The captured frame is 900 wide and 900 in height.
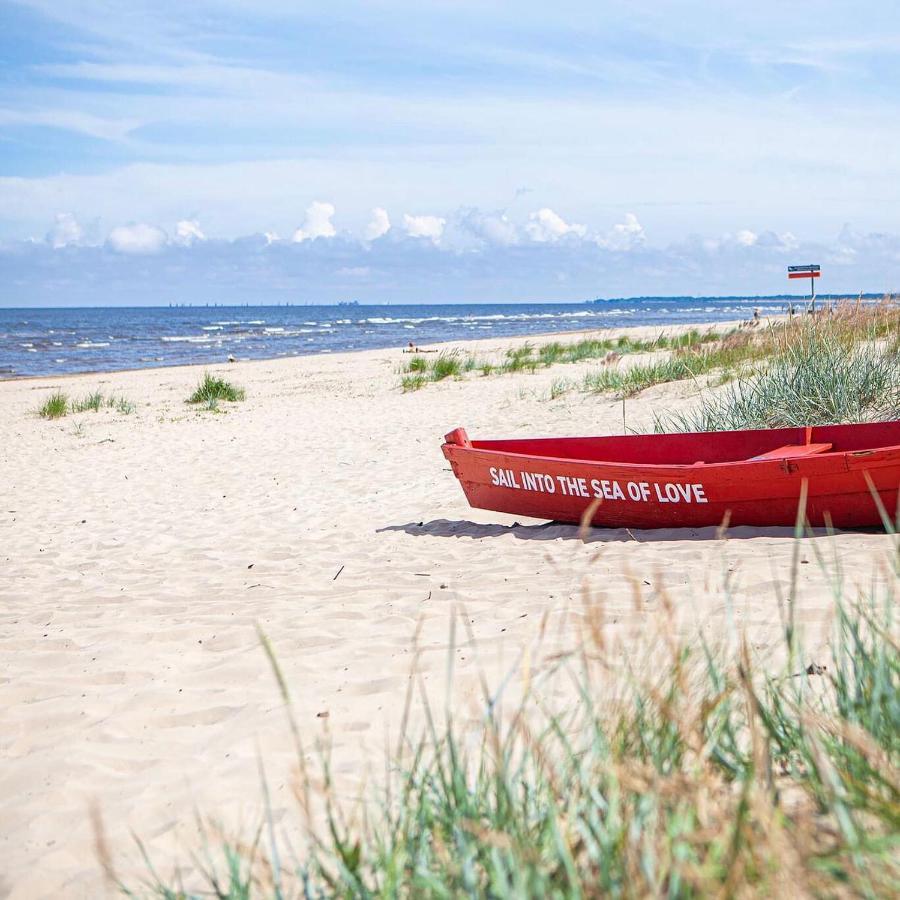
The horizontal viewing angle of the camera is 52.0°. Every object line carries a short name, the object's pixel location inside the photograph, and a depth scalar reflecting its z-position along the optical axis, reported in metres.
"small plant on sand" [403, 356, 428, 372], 17.72
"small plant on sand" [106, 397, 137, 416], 14.86
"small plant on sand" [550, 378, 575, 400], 12.67
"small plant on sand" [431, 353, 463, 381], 16.73
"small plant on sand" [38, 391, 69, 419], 14.77
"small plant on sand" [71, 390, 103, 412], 15.51
